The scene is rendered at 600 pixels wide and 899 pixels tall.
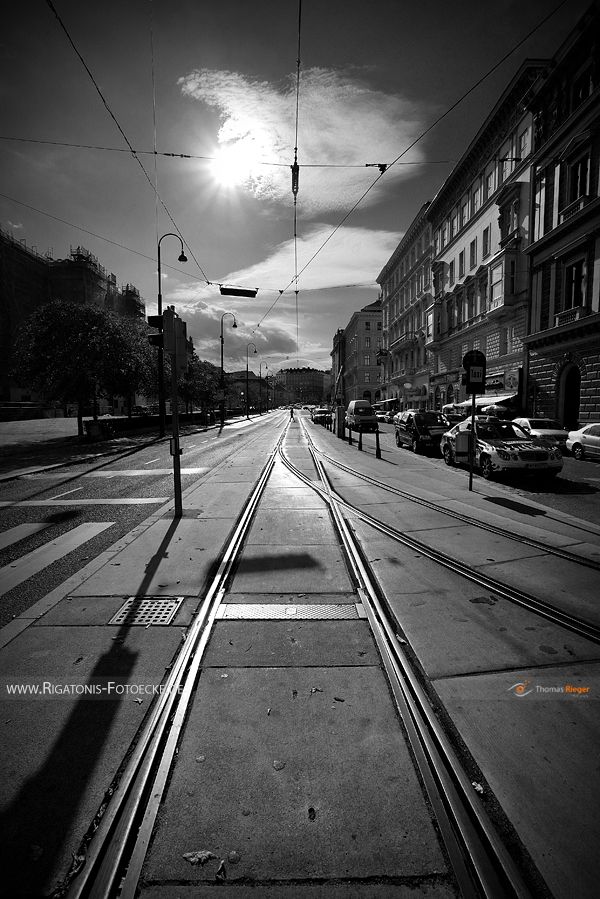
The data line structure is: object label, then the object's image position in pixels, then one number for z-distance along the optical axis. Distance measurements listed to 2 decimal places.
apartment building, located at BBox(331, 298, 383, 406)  88.12
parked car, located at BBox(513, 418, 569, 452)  19.22
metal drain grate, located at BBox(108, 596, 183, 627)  3.88
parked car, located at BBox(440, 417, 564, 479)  11.03
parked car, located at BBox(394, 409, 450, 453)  18.86
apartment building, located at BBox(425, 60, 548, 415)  28.05
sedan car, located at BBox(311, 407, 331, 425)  45.24
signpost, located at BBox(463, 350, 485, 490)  9.83
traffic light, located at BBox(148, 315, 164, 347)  8.92
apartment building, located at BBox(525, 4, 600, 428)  21.78
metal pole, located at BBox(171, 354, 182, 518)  7.23
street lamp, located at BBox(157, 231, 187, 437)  26.33
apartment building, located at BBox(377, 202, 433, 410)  48.00
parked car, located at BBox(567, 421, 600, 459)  16.08
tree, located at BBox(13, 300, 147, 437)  23.02
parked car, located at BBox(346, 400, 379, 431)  32.25
